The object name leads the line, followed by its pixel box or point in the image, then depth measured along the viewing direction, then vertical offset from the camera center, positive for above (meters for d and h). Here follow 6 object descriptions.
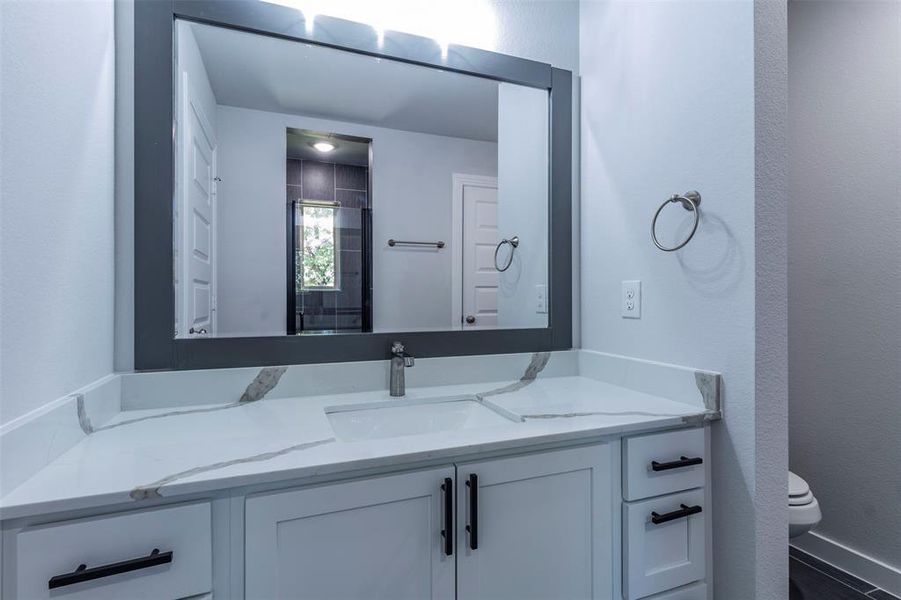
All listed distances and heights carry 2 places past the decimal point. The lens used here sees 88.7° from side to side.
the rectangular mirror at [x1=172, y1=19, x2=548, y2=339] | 1.29 +0.32
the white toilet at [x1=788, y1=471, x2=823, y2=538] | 1.49 -0.70
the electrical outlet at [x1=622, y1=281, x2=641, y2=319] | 1.43 -0.01
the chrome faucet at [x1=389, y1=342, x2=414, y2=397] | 1.35 -0.21
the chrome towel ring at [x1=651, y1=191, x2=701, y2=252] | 1.22 +0.26
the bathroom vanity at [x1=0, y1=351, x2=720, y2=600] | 0.72 -0.36
